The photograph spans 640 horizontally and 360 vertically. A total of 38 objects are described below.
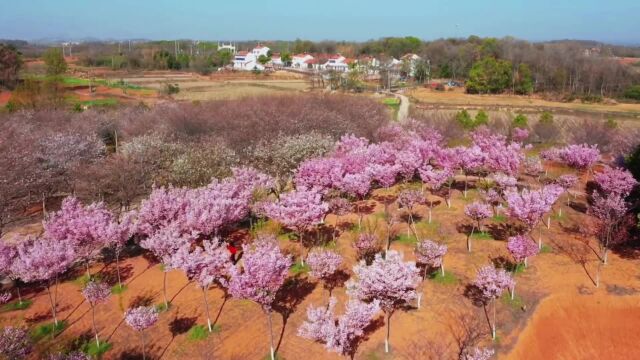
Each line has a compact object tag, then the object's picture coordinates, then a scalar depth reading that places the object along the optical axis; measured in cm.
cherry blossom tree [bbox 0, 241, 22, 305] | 1841
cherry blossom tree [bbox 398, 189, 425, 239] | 2291
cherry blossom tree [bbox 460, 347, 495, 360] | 1330
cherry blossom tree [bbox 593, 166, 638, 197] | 2322
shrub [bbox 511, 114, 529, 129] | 4403
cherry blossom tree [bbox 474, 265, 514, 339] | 1591
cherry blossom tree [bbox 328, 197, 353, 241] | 2277
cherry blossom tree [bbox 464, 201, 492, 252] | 2097
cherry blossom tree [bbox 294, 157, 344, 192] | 2314
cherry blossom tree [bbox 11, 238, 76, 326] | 1708
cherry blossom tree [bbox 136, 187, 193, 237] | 2036
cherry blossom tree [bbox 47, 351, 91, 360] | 1207
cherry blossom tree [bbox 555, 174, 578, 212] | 2459
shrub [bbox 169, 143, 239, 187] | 2492
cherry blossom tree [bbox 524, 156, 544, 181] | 2789
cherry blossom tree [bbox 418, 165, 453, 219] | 2461
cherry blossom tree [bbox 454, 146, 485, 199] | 2691
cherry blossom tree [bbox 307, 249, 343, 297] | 1702
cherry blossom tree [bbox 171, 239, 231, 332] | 1625
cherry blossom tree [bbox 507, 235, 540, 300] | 1827
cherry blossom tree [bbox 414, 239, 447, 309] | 1802
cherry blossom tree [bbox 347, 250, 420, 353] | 1391
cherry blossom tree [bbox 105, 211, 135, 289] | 1966
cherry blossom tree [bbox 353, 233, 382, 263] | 2012
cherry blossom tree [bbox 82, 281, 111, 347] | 1661
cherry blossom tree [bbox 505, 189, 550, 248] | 1927
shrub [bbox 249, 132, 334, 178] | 2669
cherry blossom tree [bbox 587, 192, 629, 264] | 2034
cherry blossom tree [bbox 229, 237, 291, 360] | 1464
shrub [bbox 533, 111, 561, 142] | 4288
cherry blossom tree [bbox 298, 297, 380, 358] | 1296
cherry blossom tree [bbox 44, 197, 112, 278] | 1975
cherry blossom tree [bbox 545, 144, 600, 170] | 2758
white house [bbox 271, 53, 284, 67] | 15058
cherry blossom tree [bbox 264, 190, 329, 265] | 1914
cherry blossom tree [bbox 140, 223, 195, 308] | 1788
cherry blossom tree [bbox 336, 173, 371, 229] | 2275
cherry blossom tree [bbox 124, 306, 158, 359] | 1477
